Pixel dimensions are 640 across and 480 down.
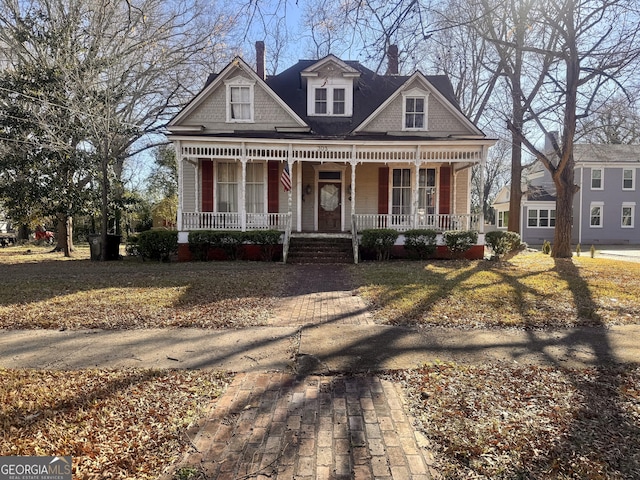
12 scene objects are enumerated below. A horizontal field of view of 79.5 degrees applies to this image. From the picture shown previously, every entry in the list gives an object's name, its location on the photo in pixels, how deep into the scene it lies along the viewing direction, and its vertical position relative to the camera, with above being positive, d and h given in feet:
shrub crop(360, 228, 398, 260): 44.06 -1.63
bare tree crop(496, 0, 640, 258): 33.88 +15.47
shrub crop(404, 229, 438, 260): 44.96 -2.00
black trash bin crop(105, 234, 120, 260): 46.81 -2.96
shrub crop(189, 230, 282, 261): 44.16 -1.97
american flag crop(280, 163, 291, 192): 45.68 +5.49
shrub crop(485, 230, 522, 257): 46.50 -1.90
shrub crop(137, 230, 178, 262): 44.88 -2.27
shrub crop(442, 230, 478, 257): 45.37 -1.77
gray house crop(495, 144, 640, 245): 95.14 +6.71
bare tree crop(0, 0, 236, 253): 46.98 +22.06
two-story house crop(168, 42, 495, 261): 47.06 +8.75
